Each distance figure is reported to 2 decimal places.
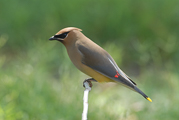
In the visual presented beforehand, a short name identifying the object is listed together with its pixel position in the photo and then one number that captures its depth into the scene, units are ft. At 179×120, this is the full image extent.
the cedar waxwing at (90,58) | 17.60
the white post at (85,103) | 15.14
